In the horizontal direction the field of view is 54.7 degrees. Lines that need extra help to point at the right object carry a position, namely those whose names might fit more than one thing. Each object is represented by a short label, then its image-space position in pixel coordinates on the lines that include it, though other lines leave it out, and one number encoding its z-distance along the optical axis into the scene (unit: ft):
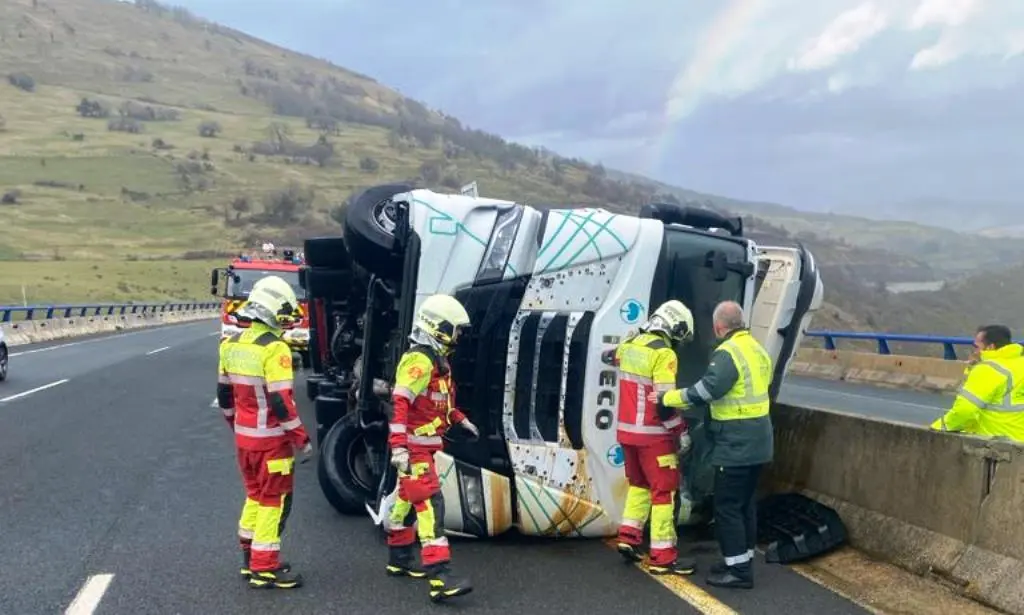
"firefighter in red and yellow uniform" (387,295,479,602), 18.72
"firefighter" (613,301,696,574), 20.31
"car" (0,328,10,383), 55.65
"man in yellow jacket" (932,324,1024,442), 21.49
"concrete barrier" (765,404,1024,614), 17.61
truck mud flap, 21.22
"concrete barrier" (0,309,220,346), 92.84
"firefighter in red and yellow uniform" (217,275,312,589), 19.35
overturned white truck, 21.35
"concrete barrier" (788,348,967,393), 59.47
